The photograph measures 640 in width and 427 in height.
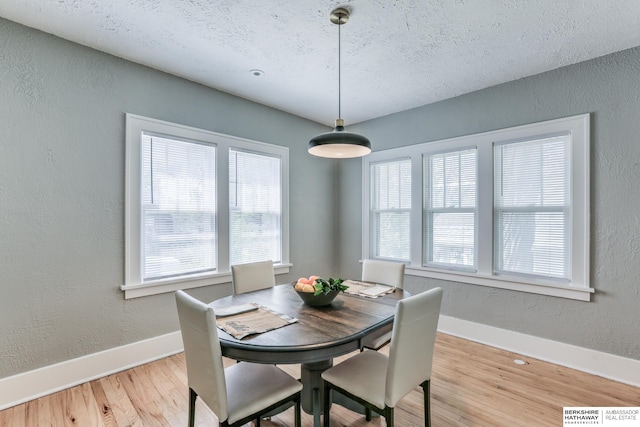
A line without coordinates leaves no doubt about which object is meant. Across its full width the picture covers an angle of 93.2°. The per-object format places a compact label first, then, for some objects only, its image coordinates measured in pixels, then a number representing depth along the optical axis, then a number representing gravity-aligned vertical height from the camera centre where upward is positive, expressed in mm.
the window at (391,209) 3932 +79
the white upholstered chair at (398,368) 1507 -872
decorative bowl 1955 -546
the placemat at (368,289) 2321 -607
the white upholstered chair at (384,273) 2689 -541
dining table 1445 -619
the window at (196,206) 2721 +88
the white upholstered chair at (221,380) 1386 -883
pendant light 1982 +489
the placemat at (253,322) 1593 -615
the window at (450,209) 3400 +69
